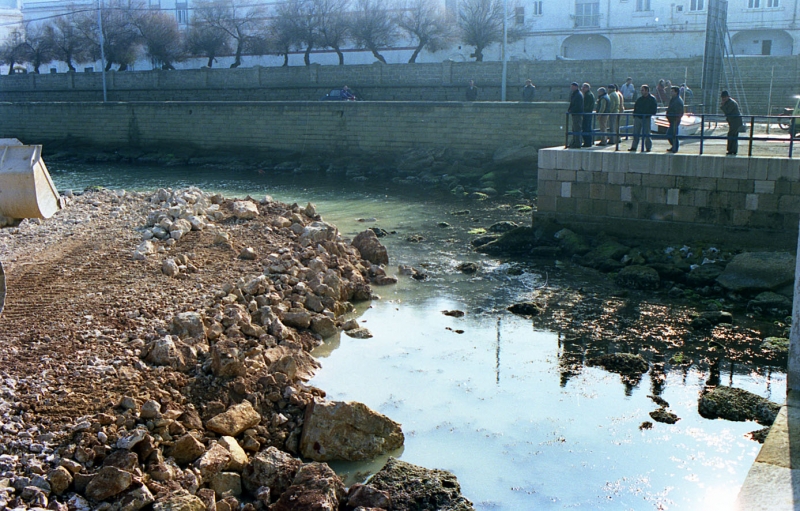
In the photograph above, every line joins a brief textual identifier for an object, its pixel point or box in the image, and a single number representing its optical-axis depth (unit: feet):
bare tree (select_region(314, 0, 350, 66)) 147.23
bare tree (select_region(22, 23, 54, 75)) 171.21
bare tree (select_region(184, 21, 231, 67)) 160.56
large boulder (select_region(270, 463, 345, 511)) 19.77
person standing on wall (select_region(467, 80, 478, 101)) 100.59
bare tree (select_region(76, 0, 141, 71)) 161.17
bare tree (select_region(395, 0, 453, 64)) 143.95
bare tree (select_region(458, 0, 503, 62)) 141.18
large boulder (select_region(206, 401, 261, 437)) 22.98
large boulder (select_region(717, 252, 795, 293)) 39.99
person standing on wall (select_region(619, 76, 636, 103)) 77.82
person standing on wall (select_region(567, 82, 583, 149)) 52.37
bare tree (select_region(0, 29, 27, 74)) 173.27
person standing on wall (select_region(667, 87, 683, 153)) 47.47
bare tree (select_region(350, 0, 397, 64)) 144.66
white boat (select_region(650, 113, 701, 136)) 56.52
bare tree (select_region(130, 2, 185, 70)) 160.56
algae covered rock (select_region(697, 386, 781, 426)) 26.73
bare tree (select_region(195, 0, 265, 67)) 160.56
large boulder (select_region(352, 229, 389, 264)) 46.85
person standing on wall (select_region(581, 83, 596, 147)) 52.37
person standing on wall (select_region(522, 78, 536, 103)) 91.96
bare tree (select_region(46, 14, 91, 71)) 169.68
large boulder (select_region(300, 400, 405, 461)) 23.53
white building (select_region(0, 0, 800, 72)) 137.69
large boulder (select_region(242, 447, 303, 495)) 21.12
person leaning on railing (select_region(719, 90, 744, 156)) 45.44
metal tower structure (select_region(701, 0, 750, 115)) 70.90
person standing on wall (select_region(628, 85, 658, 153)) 48.65
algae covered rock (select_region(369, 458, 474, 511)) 21.07
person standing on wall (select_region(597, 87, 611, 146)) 54.90
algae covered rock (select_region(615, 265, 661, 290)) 42.27
